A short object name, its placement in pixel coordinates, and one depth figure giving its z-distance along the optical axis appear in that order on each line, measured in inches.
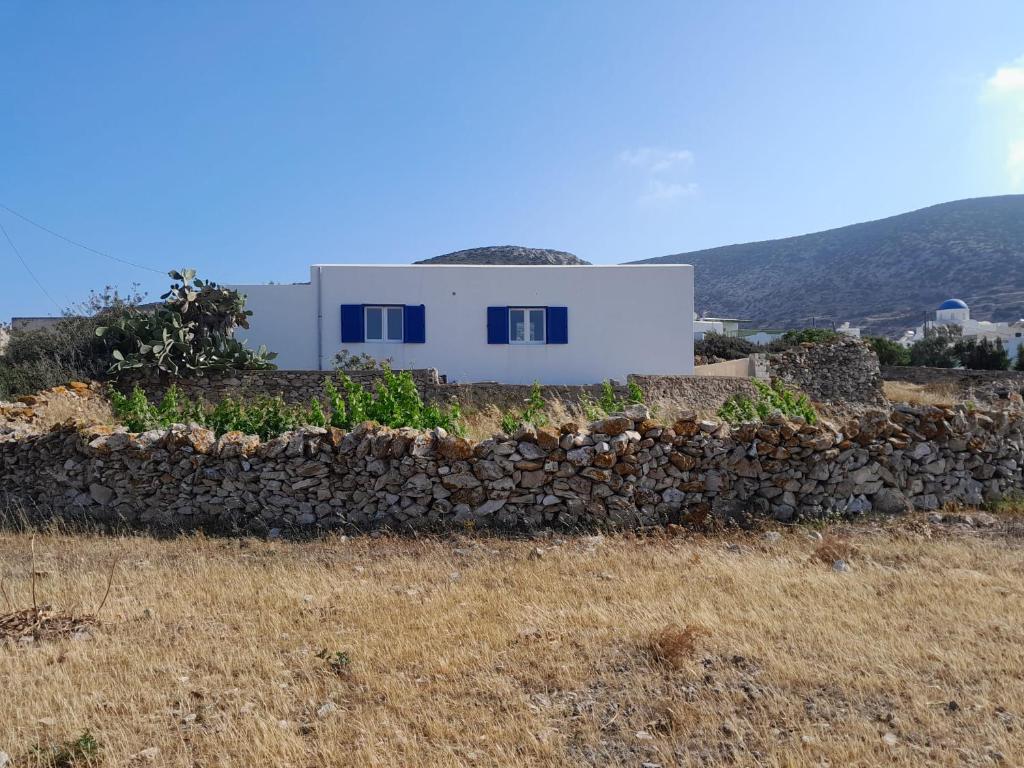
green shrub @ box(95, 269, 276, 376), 540.4
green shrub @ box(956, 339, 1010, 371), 1179.3
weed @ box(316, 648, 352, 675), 139.5
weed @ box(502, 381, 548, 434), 286.7
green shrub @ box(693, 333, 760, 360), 1099.9
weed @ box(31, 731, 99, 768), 107.1
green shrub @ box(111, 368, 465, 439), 301.0
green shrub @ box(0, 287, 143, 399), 526.6
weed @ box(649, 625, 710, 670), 138.8
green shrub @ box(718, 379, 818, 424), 294.7
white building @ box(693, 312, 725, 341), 1519.4
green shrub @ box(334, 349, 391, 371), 642.8
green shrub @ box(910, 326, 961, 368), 1285.7
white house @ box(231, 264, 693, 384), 673.0
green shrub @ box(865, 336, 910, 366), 1286.9
